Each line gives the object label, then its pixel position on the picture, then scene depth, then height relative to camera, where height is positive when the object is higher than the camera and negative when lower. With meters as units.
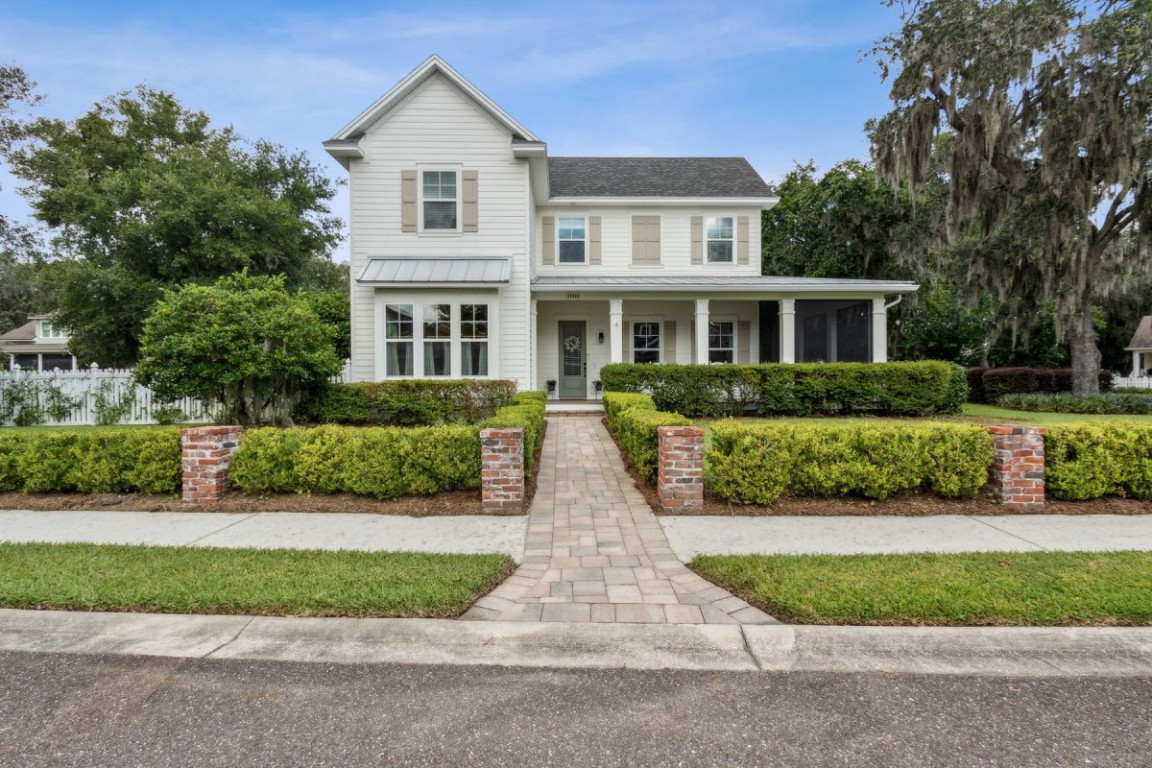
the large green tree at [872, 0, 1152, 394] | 11.59 +5.96
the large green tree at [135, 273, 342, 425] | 8.03 +0.62
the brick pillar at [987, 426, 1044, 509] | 5.24 -0.96
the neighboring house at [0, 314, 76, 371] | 31.83 +2.40
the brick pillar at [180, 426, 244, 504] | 5.55 -0.89
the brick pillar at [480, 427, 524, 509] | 5.33 -0.93
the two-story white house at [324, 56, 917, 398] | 11.82 +3.18
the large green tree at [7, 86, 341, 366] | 15.09 +5.44
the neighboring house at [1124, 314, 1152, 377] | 30.56 +1.59
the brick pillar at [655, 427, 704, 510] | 5.31 -0.94
